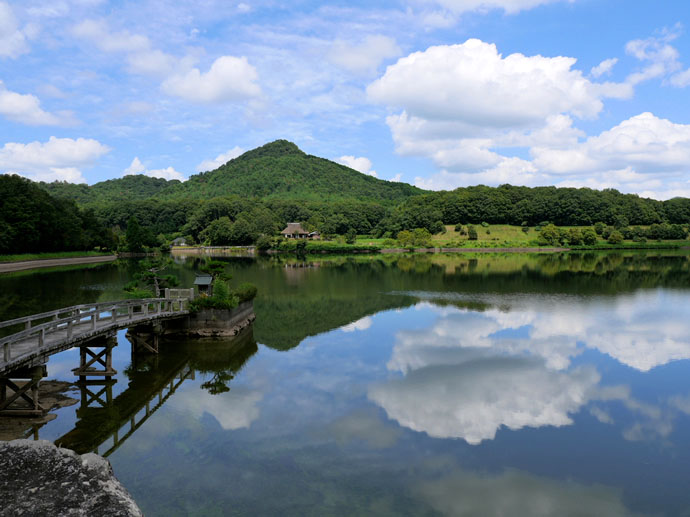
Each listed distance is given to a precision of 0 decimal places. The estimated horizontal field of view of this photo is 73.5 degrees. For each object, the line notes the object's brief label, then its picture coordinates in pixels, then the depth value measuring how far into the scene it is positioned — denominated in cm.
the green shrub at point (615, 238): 13588
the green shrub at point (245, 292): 2928
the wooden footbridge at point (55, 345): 1441
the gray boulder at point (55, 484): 784
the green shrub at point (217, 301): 2695
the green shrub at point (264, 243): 13600
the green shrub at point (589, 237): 13500
